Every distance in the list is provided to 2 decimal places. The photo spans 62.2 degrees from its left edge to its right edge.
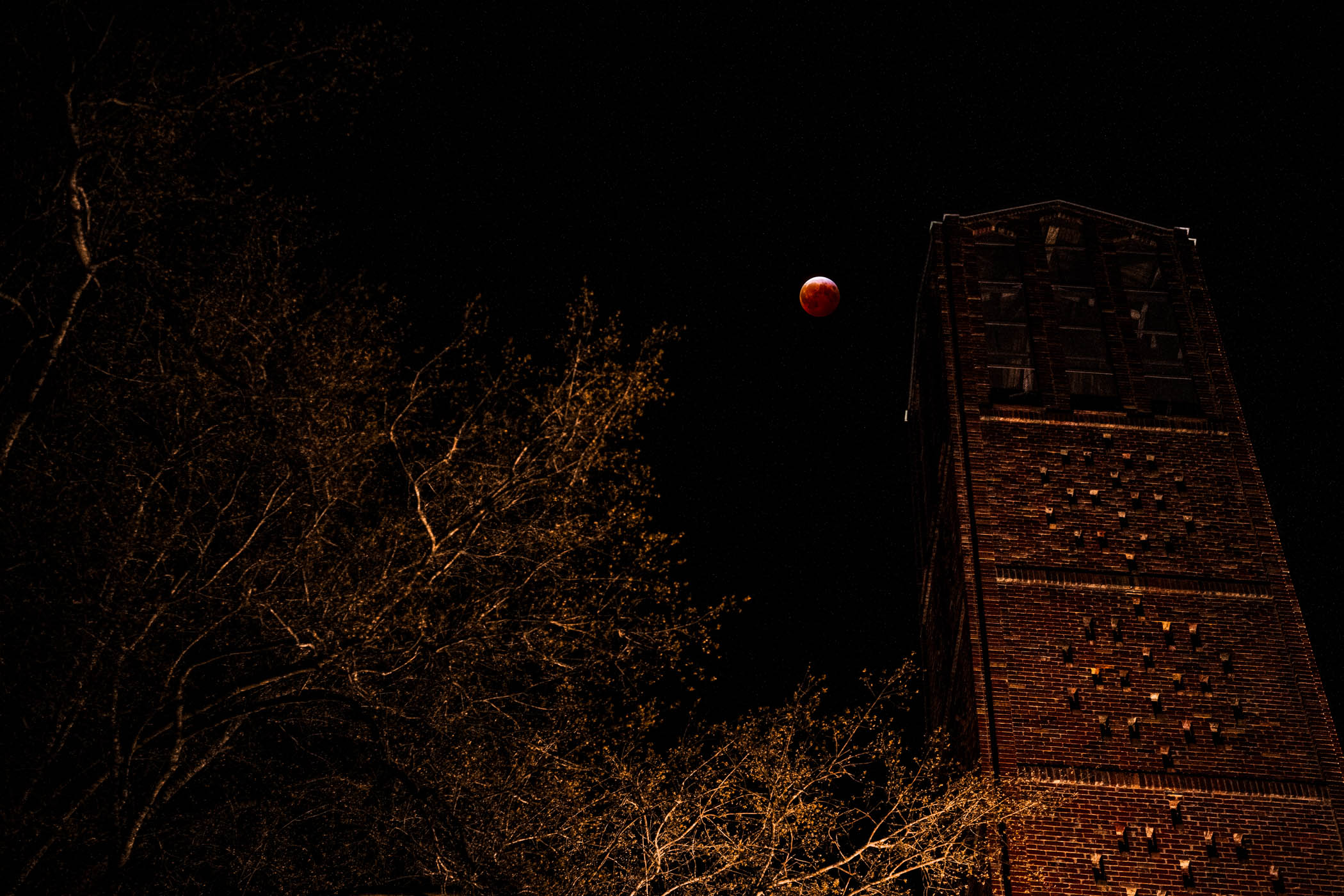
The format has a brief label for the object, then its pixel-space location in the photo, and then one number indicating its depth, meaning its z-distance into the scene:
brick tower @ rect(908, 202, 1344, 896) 16.02
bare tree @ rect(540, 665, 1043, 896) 10.41
